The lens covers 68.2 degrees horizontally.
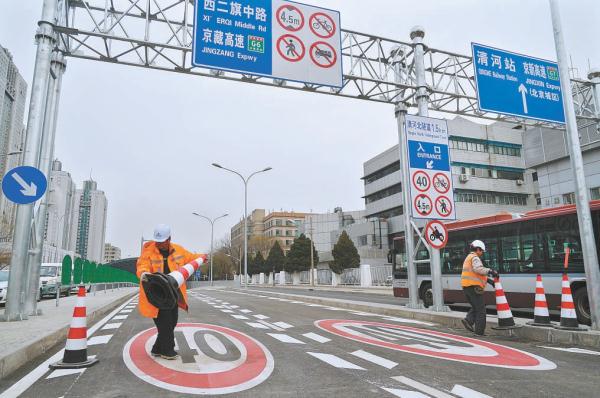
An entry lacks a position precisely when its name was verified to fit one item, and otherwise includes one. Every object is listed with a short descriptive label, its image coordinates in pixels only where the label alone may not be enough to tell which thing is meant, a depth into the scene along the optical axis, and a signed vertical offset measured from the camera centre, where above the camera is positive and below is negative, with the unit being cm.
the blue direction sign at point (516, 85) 1441 +631
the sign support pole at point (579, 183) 789 +172
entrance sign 1251 +307
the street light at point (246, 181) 3884 +865
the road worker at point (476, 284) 820 -16
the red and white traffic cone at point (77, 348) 514 -77
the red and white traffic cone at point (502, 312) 803 -66
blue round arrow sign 804 +178
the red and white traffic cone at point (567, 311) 748 -62
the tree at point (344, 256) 5231 +249
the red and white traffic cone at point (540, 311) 792 -65
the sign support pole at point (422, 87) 1223 +572
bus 1075 +60
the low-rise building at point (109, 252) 19452 +1272
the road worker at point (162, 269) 537 +14
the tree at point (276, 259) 7369 +320
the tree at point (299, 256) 6372 +315
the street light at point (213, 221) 5930 +774
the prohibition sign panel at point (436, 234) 1157 +108
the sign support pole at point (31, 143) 905 +299
